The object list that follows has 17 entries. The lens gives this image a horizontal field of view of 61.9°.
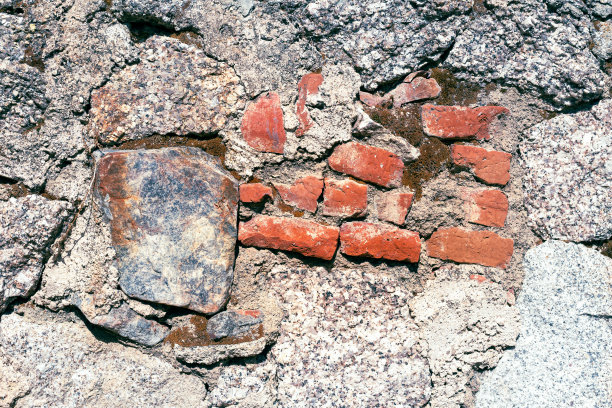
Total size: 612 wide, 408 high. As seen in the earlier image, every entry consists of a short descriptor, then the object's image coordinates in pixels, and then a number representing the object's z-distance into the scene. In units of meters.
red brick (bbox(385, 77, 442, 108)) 1.28
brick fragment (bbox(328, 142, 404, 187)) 1.28
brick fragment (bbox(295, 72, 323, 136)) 1.27
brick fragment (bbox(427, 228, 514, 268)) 1.31
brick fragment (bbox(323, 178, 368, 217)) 1.28
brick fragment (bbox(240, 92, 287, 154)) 1.26
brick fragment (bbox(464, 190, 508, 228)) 1.31
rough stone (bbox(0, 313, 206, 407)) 1.21
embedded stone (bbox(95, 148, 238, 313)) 1.21
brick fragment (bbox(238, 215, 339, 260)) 1.28
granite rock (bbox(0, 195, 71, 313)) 1.20
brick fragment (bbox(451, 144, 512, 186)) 1.30
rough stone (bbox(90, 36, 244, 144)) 1.24
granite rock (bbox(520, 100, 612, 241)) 1.28
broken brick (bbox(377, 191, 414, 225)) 1.29
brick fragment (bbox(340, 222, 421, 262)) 1.29
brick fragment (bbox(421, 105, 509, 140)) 1.29
